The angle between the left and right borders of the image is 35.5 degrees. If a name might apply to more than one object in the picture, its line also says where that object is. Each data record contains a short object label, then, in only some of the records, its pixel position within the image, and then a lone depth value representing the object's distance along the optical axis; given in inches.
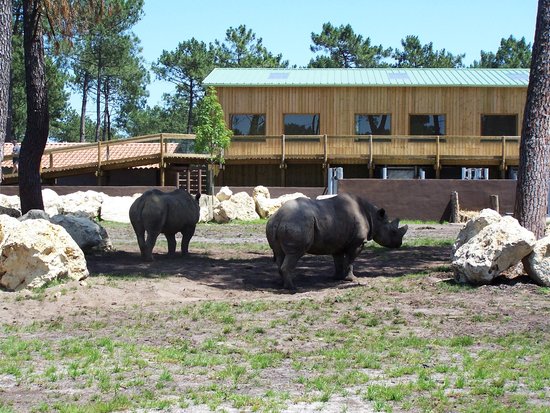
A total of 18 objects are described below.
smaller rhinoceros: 644.1
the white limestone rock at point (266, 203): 1149.7
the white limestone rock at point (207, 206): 1099.3
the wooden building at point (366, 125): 1471.5
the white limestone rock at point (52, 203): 1048.8
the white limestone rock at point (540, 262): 497.7
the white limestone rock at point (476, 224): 556.4
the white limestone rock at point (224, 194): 1180.5
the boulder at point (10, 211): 851.4
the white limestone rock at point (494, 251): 493.7
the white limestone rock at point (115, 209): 1099.3
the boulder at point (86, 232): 679.1
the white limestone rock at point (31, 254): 485.7
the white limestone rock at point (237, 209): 1095.6
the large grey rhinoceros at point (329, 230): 521.3
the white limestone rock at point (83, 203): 1067.9
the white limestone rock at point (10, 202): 1023.0
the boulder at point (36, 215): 635.5
